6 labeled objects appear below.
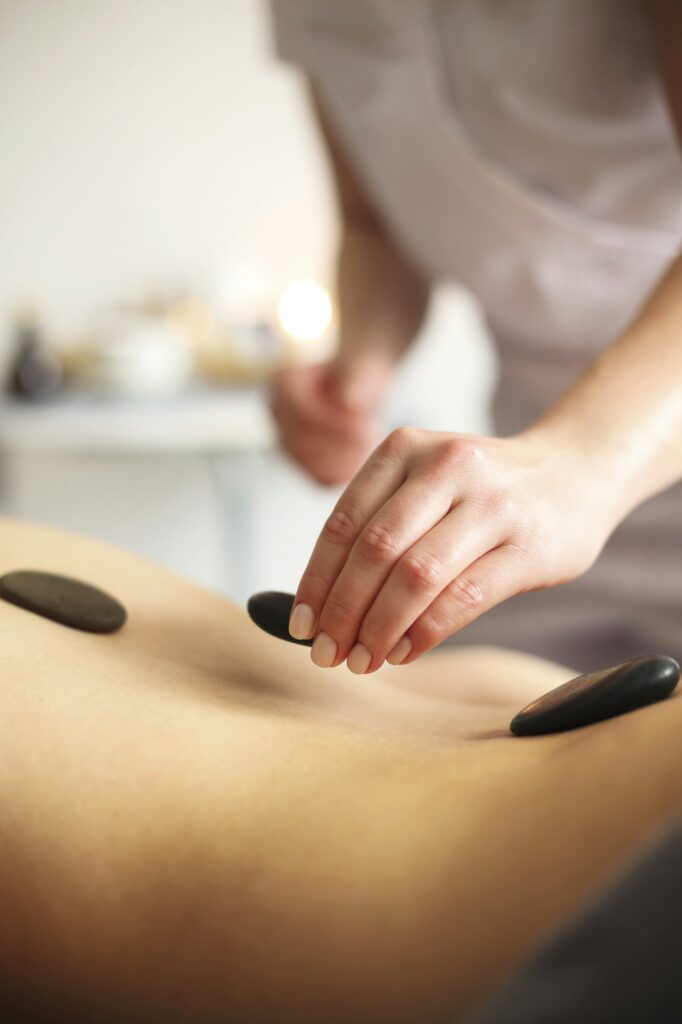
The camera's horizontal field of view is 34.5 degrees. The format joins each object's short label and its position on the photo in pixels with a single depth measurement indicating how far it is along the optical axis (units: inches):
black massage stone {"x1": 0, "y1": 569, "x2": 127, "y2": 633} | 23.3
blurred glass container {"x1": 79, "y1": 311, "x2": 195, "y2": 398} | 96.6
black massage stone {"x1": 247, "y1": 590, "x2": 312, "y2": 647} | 22.6
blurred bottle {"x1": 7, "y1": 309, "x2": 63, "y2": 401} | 98.0
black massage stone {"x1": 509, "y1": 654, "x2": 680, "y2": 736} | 16.7
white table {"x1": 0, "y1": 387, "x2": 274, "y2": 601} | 84.5
